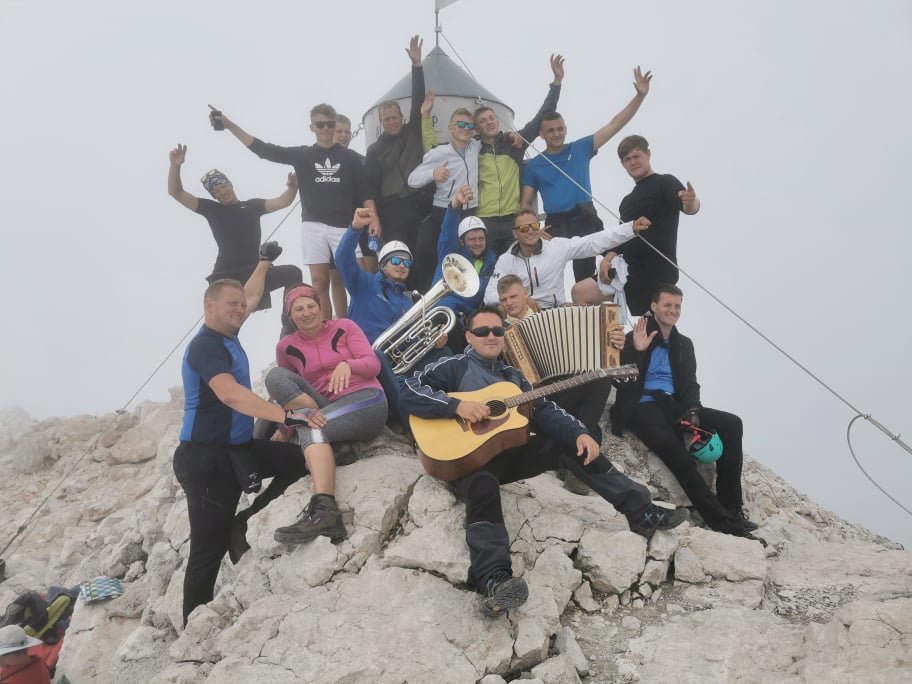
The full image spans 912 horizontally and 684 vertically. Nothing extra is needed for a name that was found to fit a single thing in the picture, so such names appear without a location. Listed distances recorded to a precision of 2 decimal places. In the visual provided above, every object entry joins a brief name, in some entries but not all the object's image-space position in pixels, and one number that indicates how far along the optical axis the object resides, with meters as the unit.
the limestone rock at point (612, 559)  4.37
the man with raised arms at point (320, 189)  7.49
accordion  5.41
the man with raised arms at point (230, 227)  7.17
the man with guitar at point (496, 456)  4.05
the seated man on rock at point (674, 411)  5.73
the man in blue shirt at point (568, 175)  7.82
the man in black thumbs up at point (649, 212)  6.80
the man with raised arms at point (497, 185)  7.88
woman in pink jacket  4.81
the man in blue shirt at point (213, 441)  4.62
